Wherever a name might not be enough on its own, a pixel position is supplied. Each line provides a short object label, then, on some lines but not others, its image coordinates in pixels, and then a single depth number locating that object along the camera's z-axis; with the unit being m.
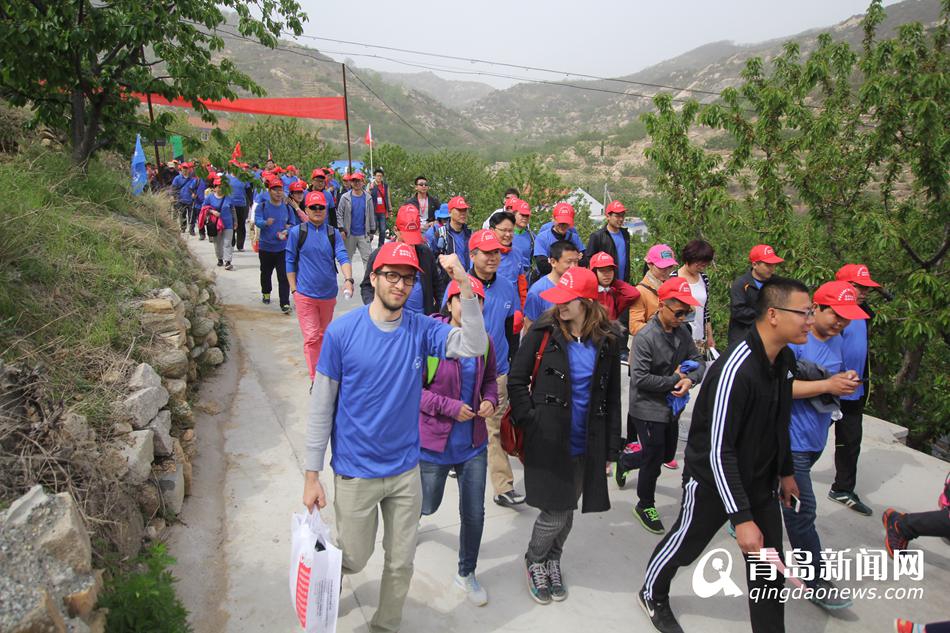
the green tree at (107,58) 5.92
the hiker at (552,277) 4.29
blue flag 8.48
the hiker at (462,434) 3.09
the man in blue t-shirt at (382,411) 2.61
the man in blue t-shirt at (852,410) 3.87
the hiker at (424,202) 9.44
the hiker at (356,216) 9.42
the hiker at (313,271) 5.87
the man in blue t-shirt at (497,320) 4.06
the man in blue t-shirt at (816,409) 3.31
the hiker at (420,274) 4.73
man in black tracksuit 2.61
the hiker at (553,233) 6.05
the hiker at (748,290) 4.83
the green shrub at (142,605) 2.56
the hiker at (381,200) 11.21
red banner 18.25
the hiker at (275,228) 8.05
